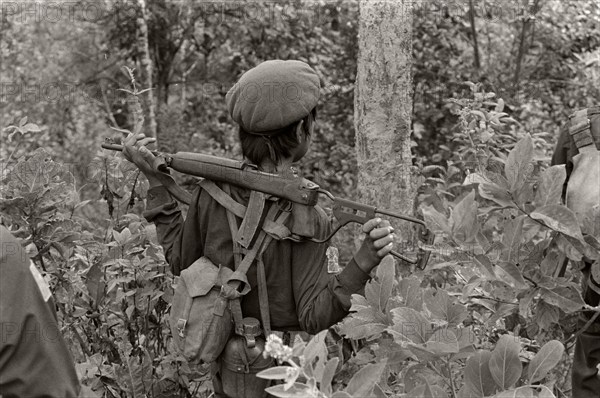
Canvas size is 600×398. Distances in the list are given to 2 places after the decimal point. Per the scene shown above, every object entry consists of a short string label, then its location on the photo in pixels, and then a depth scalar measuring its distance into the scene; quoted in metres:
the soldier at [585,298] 2.80
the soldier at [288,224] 2.62
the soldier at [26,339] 1.85
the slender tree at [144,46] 7.39
